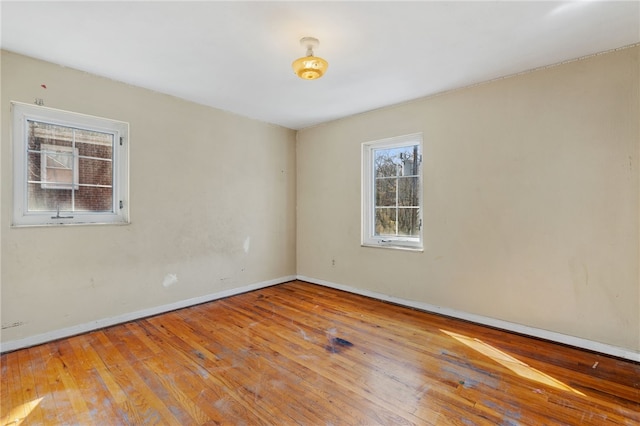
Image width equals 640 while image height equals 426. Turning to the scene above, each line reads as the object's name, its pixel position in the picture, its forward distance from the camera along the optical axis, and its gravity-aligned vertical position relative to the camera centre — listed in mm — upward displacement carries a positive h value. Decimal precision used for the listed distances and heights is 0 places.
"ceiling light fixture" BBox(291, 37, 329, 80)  2213 +1131
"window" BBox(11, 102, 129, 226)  2518 +414
